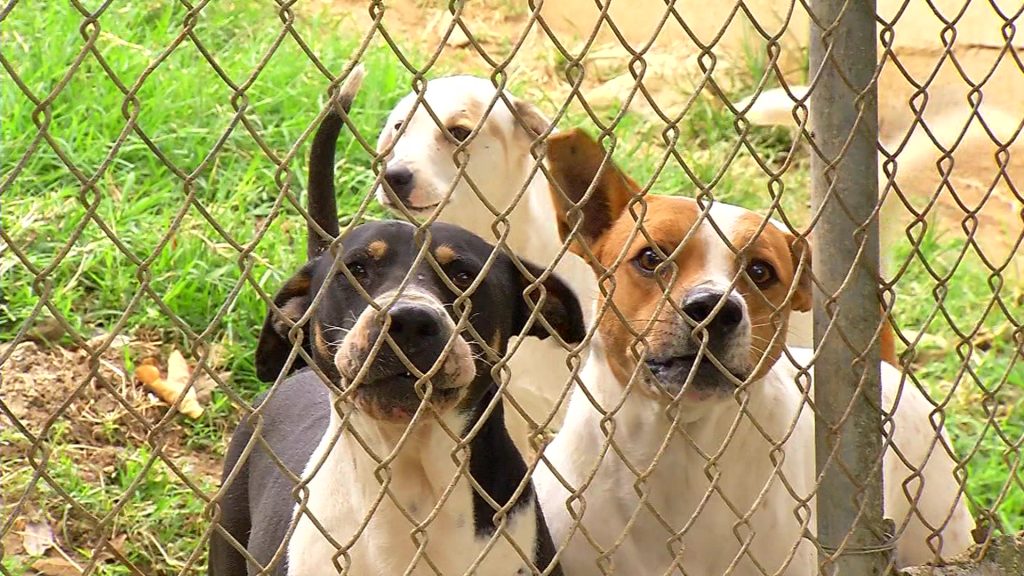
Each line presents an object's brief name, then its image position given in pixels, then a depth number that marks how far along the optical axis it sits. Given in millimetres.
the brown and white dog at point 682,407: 2889
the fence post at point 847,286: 2557
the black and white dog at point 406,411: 2453
